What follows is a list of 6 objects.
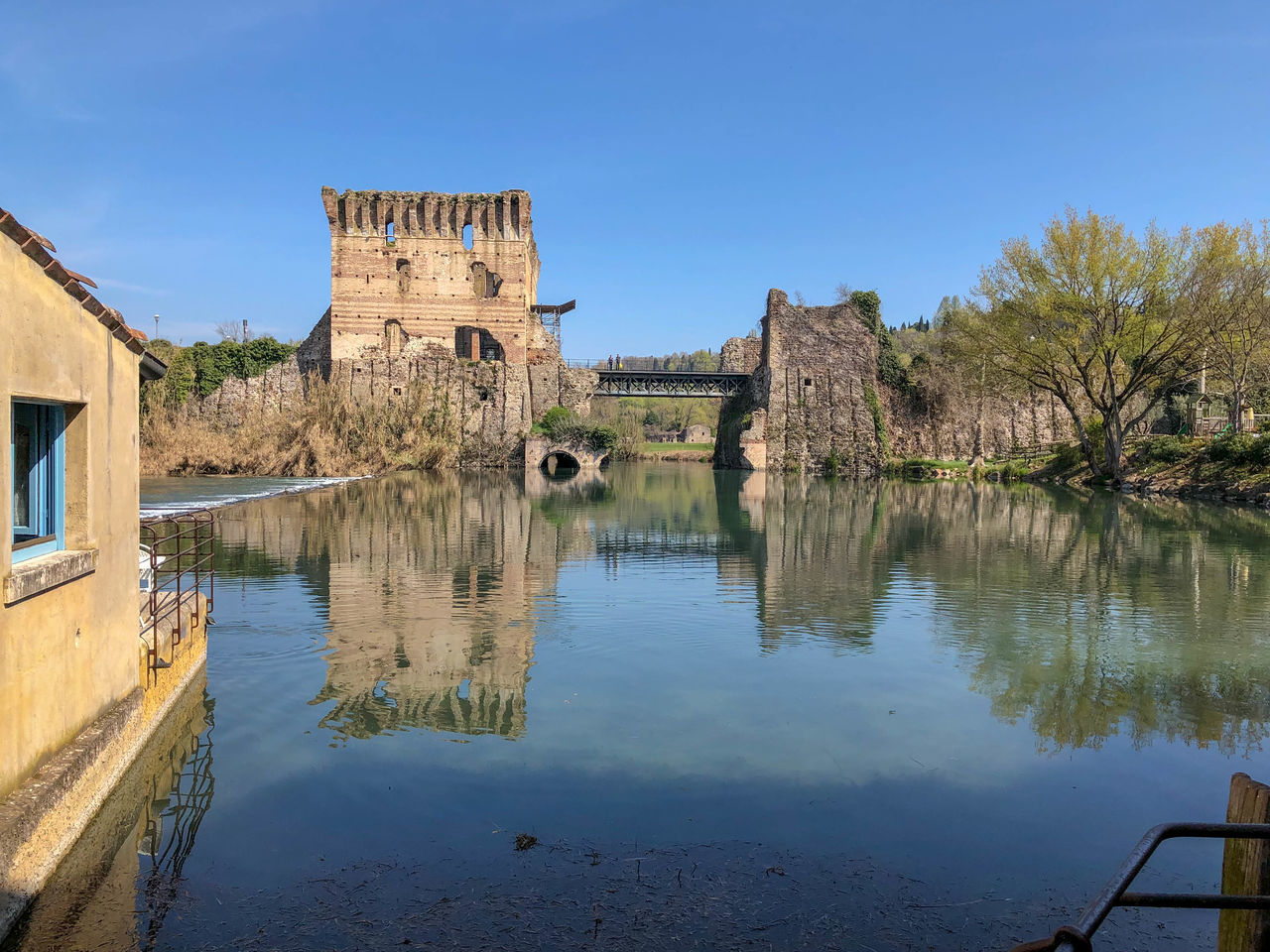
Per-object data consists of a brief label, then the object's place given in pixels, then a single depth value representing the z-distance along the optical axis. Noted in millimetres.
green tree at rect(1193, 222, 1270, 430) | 31828
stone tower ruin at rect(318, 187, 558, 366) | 49875
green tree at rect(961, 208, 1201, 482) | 33969
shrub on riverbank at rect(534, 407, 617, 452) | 49750
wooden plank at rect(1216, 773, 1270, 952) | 3234
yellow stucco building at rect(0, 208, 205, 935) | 4484
